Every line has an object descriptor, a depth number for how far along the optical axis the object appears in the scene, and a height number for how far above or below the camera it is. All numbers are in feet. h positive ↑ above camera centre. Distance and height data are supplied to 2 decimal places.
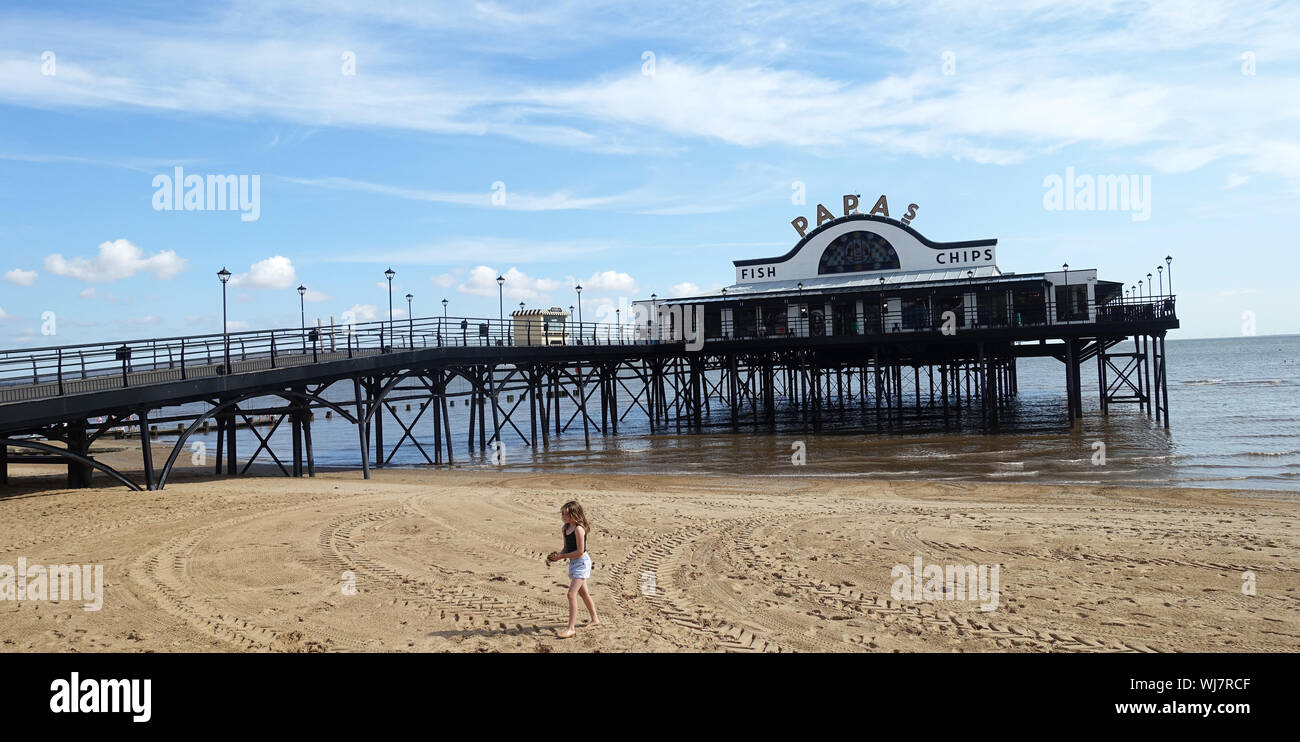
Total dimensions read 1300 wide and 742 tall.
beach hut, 117.08 +7.92
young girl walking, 26.88 -4.94
